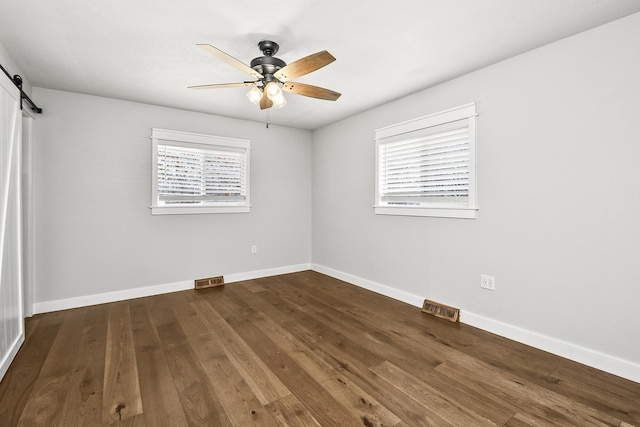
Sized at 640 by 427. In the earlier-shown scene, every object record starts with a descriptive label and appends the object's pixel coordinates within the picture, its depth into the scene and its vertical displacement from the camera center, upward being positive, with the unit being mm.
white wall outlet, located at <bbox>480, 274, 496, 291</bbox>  2713 -653
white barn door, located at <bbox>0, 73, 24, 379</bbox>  2090 -126
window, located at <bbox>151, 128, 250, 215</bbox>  3854 +549
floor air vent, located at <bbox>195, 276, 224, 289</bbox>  4070 -1003
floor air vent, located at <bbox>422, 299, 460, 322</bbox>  2969 -1033
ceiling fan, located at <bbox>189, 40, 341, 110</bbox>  2006 +1046
